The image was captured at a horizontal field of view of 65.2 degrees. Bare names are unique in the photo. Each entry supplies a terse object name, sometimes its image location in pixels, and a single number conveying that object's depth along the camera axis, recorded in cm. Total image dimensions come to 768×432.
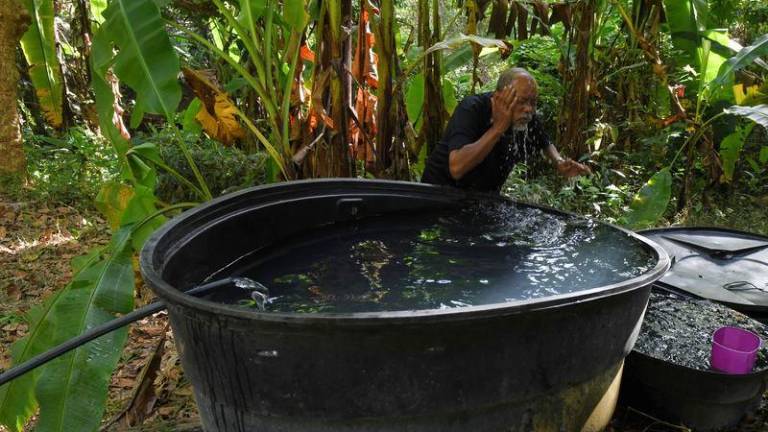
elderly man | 298
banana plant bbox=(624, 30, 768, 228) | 418
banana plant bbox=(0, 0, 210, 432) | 226
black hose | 184
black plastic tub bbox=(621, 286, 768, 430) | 224
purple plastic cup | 225
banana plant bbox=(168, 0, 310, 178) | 318
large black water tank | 150
